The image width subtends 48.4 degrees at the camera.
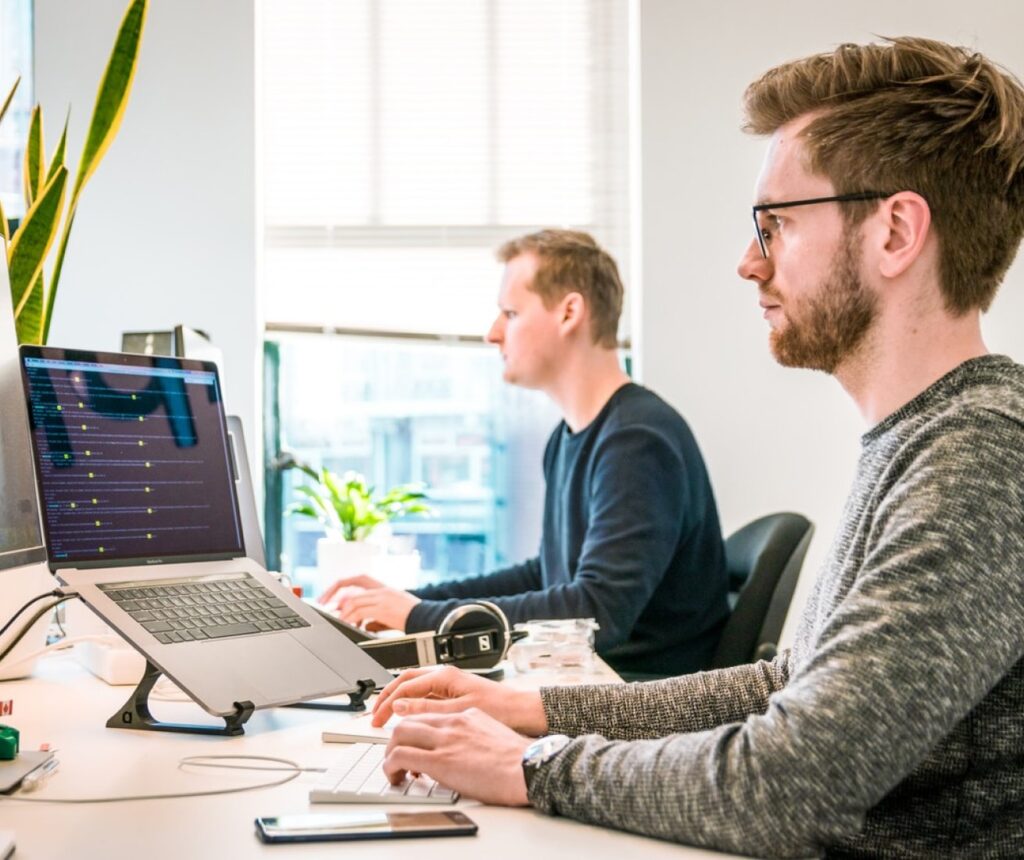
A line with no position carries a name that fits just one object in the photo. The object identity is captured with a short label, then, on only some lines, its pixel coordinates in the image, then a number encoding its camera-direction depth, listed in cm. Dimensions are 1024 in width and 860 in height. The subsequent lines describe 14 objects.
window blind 343
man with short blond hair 208
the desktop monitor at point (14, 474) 138
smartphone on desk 89
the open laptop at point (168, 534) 125
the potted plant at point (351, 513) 312
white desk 87
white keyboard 98
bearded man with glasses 83
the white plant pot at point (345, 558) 309
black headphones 159
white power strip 157
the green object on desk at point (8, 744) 108
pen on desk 103
